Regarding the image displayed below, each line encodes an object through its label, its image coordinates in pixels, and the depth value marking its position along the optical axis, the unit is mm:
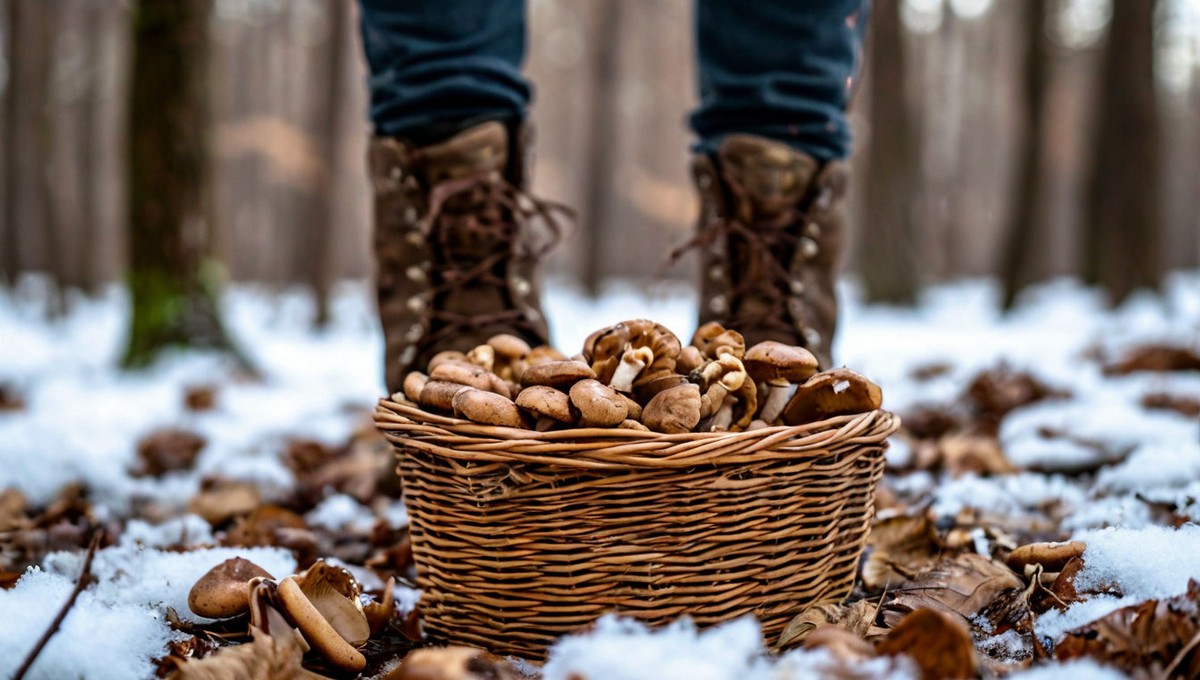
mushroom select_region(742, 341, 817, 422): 1020
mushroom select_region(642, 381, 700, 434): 911
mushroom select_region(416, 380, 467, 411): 964
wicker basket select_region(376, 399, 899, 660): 869
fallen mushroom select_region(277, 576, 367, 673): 868
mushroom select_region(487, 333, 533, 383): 1198
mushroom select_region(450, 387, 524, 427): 910
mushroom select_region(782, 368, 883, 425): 964
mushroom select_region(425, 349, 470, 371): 1130
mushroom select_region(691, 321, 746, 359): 1050
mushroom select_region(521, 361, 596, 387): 958
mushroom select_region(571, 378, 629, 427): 893
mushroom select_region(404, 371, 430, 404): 1043
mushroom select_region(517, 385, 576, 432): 917
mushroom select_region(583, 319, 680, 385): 1004
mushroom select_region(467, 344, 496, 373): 1161
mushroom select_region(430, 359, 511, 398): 1008
